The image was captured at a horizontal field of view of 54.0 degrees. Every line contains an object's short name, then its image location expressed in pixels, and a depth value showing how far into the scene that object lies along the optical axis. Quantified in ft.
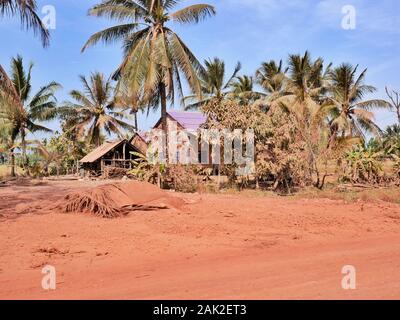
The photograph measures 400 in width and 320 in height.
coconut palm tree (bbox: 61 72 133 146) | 98.78
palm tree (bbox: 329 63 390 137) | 82.53
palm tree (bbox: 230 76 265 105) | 102.12
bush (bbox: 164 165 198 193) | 54.85
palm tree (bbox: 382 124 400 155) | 68.60
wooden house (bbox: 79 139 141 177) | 87.92
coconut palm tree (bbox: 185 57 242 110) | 94.94
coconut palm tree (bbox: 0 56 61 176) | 89.66
